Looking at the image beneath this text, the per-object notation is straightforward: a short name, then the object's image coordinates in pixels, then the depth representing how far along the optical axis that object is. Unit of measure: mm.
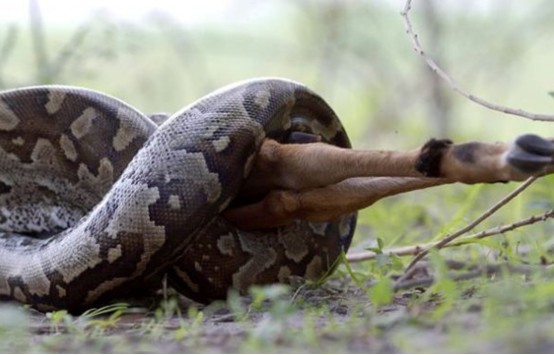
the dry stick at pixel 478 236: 7156
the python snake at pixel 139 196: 6891
